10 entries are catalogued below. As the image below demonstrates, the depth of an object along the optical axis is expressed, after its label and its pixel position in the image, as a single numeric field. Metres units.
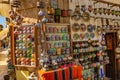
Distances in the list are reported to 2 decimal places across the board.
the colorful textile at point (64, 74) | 4.48
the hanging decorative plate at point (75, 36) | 5.68
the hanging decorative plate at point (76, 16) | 5.68
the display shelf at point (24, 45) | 4.77
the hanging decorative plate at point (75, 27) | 5.70
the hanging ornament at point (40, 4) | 4.81
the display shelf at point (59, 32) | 4.94
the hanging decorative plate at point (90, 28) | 6.17
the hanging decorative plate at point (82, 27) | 5.92
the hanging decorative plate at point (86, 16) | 6.00
